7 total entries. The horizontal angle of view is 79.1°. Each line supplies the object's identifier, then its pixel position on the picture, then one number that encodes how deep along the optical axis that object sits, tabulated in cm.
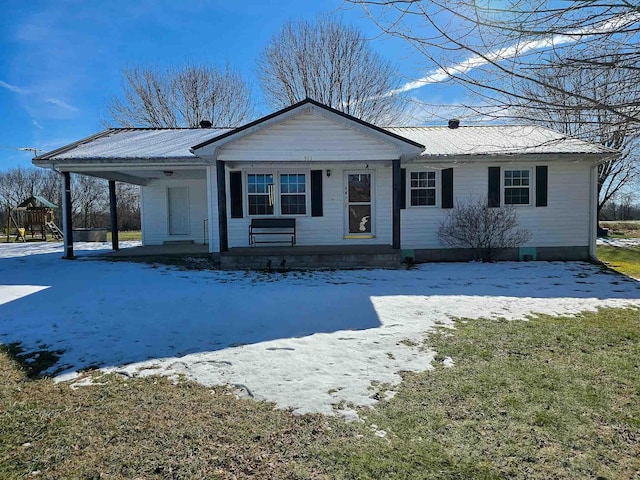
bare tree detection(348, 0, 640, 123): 239
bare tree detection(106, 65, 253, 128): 2683
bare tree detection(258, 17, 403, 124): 2288
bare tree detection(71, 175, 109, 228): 3622
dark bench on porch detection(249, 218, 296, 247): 1097
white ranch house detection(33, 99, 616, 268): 1076
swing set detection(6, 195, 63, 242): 2141
